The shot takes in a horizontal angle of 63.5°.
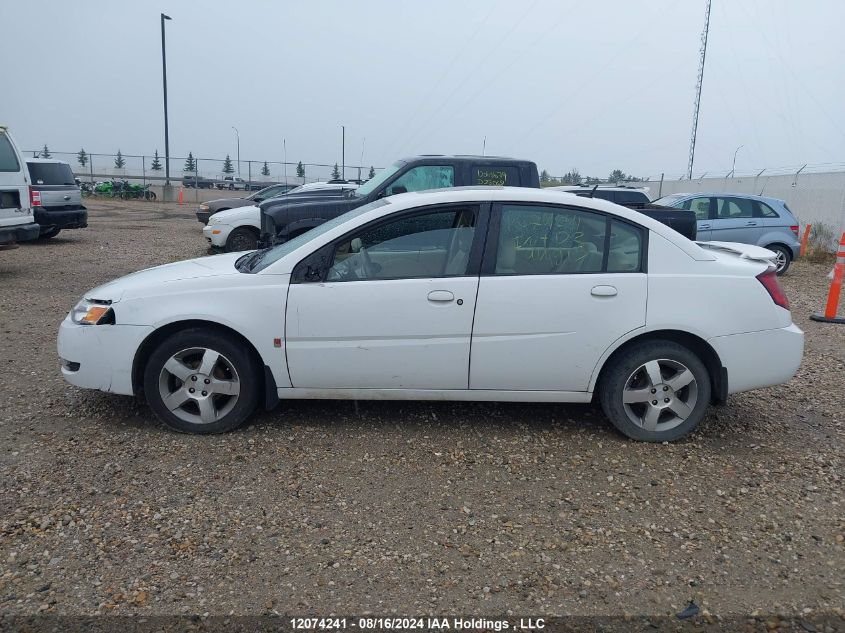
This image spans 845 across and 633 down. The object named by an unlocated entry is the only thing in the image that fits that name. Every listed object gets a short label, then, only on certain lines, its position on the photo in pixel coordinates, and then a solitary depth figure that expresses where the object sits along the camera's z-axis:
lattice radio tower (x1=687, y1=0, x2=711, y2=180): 28.53
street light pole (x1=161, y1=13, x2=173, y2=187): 28.77
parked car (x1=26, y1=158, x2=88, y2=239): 14.22
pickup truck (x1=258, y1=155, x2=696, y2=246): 8.77
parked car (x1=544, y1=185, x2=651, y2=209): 13.90
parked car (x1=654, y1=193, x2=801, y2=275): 13.26
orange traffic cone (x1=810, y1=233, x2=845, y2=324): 8.49
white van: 9.31
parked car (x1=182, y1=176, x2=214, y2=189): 41.50
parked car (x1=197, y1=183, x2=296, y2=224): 16.31
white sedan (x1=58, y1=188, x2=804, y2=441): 4.21
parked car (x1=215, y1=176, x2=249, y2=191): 43.68
